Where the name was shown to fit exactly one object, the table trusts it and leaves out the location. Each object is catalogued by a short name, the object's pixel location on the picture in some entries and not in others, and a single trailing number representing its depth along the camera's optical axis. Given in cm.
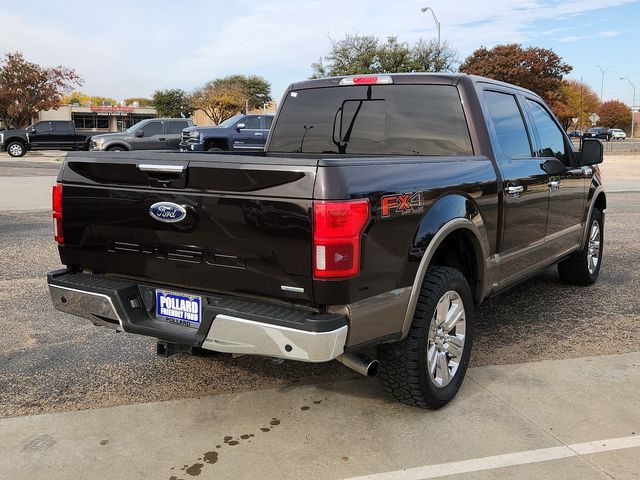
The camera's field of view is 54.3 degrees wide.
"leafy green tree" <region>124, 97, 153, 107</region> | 8302
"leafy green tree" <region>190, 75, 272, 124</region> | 6385
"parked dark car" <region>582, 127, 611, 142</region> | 6564
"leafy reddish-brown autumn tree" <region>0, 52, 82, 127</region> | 4484
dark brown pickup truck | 286
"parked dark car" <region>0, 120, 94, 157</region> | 3028
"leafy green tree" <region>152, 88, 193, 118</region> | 7319
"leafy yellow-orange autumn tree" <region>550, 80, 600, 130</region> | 7266
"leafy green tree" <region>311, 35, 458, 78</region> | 3766
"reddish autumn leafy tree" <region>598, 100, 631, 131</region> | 10306
